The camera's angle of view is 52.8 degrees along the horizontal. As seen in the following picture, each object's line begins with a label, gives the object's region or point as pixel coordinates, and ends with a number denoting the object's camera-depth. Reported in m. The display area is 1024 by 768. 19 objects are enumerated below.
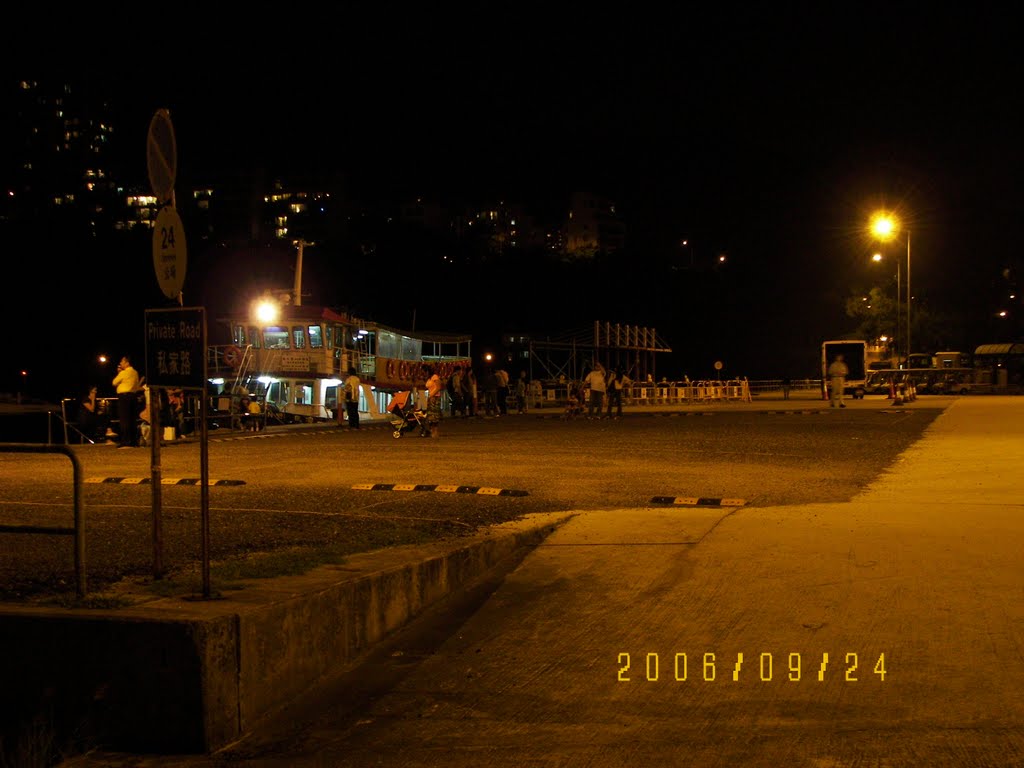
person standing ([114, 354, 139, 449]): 20.29
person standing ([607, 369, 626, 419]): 31.41
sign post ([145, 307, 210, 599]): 6.14
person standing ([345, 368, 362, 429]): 29.55
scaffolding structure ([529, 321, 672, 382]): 51.31
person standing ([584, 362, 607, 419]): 30.34
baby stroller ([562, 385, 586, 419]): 31.98
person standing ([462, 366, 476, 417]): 33.97
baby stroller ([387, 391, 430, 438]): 23.48
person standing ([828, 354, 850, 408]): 33.56
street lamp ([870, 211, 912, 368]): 39.00
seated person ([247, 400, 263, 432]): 30.52
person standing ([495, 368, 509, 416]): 34.34
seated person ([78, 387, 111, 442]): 25.27
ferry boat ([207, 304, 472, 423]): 35.25
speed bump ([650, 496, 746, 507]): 11.91
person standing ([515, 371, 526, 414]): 38.73
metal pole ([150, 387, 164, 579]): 6.54
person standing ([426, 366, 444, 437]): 23.22
